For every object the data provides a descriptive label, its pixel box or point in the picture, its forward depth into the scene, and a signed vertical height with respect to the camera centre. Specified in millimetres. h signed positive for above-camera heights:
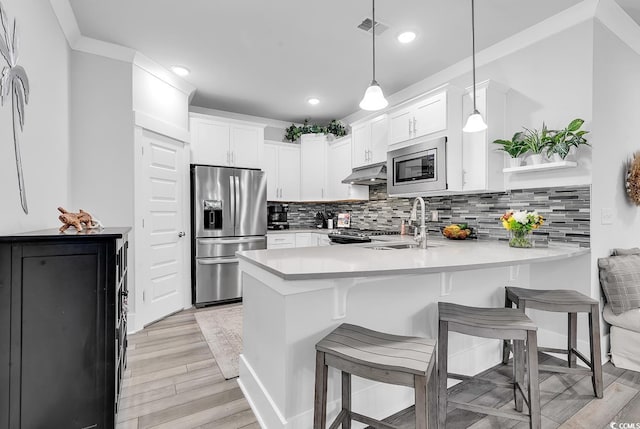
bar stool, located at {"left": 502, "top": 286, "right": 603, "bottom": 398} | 1929 -573
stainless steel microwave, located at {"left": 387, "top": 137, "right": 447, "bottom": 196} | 2977 +468
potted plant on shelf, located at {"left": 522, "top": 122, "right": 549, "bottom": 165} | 2484 +558
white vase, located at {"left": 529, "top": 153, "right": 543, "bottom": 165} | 2486 +436
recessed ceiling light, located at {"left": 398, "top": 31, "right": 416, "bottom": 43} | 2753 +1563
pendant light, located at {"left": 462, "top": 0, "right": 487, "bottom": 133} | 2230 +640
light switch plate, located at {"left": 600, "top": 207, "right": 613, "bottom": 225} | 2414 -19
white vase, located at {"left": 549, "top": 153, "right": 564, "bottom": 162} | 2369 +422
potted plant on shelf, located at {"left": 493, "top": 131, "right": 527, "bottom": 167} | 2624 +545
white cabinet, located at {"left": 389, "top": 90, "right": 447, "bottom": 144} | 2957 +958
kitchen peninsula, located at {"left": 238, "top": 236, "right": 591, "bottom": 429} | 1520 -510
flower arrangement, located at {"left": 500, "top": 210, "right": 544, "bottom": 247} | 2322 -84
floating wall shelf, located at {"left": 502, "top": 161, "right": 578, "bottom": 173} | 2325 +363
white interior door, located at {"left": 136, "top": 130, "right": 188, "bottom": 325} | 3254 -125
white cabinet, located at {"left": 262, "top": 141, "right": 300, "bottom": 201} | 4871 +686
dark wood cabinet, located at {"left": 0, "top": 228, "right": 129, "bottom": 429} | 1293 -497
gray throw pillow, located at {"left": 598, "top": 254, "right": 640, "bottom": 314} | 2293 -500
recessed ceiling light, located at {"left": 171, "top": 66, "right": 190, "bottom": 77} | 3385 +1551
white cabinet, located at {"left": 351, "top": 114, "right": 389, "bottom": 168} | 3811 +918
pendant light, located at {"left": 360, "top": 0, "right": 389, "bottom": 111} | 2023 +738
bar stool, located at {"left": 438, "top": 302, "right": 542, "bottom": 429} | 1514 -610
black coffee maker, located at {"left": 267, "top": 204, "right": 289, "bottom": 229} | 5155 -36
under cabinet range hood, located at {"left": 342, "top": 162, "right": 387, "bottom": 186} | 3805 +482
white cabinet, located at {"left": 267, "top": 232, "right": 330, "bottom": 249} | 4543 -376
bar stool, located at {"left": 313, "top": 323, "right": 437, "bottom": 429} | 1124 -560
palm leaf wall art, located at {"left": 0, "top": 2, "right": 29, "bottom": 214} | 1457 +653
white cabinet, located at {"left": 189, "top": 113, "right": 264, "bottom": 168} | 4039 +967
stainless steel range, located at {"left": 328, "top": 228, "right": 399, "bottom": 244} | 3791 -271
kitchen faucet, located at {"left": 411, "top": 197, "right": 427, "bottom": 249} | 2339 -176
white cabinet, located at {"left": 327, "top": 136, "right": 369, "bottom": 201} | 4605 +617
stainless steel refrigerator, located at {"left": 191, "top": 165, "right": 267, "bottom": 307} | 3863 -148
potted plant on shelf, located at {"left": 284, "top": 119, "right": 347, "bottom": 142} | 4980 +1338
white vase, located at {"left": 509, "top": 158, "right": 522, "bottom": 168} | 2660 +434
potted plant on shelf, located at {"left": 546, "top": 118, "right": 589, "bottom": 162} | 2320 +547
